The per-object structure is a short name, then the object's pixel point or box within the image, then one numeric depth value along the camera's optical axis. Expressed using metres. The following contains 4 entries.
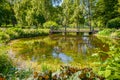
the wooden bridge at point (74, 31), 16.07
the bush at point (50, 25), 16.77
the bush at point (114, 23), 16.33
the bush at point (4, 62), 3.02
